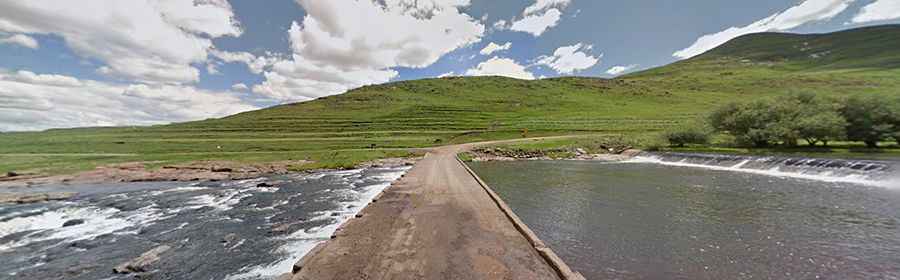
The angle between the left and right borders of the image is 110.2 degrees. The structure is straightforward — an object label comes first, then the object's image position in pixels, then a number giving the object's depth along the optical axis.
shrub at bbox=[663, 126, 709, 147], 52.62
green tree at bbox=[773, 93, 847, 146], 36.06
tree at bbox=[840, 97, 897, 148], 34.16
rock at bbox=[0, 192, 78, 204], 23.97
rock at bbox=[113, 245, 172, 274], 11.40
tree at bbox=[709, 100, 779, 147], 43.00
